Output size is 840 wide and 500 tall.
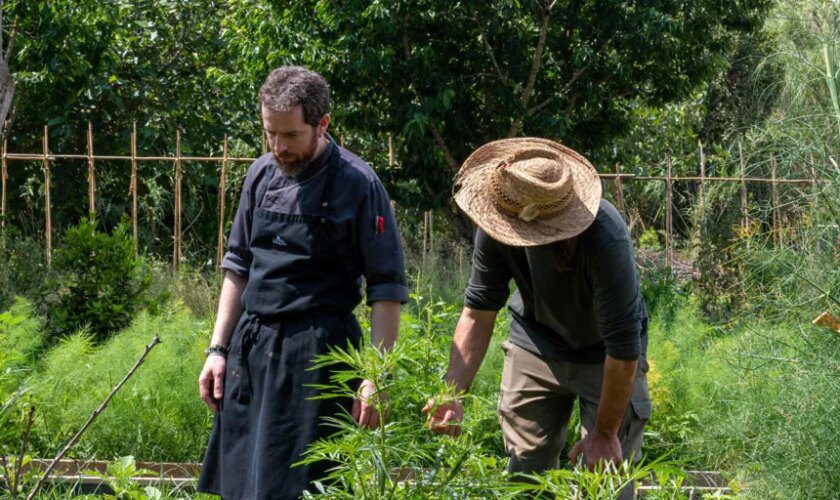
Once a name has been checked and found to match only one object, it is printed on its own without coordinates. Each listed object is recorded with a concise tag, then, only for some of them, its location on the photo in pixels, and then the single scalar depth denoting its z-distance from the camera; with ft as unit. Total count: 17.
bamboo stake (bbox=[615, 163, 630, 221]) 30.66
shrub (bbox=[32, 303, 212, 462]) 18.75
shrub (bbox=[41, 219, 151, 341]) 26.27
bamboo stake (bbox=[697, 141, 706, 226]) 29.84
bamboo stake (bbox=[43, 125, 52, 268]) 31.83
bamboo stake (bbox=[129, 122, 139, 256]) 31.83
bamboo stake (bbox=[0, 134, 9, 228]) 32.44
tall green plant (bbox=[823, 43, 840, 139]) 15.85
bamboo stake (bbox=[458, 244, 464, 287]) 28.72
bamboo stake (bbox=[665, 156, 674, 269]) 30.17
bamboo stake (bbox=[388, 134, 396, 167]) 34.04
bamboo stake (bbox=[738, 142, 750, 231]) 29.50
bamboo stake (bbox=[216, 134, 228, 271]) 30.60
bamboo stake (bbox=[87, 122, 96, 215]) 31.55
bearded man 11.45
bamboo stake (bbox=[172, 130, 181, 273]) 31.44
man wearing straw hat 10.87
